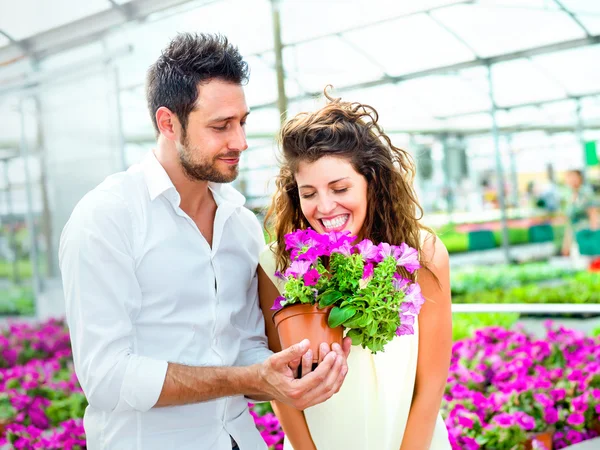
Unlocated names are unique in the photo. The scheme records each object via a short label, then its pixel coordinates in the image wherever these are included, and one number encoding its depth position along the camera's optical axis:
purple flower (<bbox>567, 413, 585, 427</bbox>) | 3.24
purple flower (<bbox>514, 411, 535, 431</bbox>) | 3.10
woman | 2.05
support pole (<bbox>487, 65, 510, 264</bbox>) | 7.16
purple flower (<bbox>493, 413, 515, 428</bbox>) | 3.06
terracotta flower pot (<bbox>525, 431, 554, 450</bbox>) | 3.16
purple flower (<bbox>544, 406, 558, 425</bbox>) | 3.24
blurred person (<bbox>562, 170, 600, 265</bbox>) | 6.54
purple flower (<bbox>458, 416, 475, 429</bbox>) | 3.13
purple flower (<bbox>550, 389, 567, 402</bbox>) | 3.37
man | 1.71
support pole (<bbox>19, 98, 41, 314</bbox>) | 5.98
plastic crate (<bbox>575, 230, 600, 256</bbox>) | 6.62
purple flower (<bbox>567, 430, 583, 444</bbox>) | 3.26
